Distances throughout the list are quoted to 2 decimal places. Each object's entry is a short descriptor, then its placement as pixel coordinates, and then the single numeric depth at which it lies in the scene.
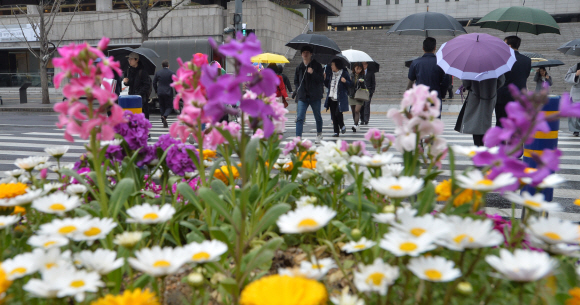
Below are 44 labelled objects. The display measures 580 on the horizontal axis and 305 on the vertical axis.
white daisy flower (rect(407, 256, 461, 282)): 1.13
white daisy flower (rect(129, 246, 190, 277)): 1.16
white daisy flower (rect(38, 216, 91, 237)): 1.39
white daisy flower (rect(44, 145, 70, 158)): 2.63
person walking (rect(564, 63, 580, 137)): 9.89
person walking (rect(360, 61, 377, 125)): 12.66
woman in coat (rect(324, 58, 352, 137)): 10.14
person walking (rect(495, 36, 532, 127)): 5.61
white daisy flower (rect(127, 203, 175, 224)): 1.49
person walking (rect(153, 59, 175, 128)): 12.34
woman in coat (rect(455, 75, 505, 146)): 5.53
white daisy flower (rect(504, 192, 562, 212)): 1.31
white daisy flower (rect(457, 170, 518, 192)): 1.32
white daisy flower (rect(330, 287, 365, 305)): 1.08
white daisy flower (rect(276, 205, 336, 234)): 1.23
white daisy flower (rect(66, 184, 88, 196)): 2.26
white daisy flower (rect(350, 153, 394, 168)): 1.76
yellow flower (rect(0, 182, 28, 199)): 1.95
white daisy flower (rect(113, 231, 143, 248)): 1.31
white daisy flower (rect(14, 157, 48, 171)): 2.45
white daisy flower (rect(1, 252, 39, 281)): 1.21
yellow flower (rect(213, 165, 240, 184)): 2.81
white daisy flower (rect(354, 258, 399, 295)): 1.15
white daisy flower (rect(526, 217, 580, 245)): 1.21
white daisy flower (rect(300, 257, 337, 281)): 1.23
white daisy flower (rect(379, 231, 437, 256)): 1.14
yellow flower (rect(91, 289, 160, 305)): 1.03
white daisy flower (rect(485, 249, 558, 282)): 1.04
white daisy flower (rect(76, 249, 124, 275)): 1.27
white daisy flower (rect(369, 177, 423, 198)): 1.39
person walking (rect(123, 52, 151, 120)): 10.59
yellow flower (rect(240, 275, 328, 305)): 0.94
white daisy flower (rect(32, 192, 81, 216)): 1.57
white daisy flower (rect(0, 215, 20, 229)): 1.56
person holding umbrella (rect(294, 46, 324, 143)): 8.86
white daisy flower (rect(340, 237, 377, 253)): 1.44
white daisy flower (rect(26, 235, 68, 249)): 1.34
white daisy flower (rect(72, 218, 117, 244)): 1.37
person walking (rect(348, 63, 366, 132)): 11.45
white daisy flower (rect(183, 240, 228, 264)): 1.28
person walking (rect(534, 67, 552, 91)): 12.11
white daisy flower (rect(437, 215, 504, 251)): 1.16
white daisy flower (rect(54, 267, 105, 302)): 1.11
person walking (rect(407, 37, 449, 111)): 6.89
